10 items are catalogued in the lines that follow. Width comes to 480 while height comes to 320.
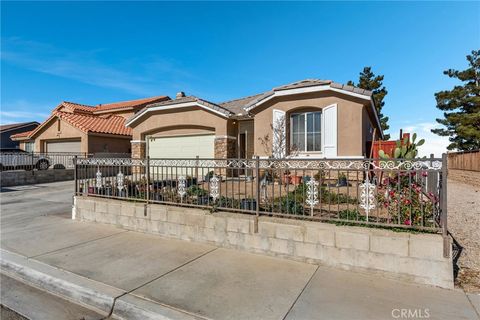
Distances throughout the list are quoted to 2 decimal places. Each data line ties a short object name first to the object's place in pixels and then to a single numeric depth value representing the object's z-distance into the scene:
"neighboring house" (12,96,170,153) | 18.11
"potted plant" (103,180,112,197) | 6.67
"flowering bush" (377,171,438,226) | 3.78
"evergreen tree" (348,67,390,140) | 25.89
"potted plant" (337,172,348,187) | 8.37
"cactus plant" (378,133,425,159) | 6.14
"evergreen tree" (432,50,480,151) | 19.11
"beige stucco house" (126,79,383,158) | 10.13
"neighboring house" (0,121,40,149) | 31.92
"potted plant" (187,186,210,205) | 5.38
